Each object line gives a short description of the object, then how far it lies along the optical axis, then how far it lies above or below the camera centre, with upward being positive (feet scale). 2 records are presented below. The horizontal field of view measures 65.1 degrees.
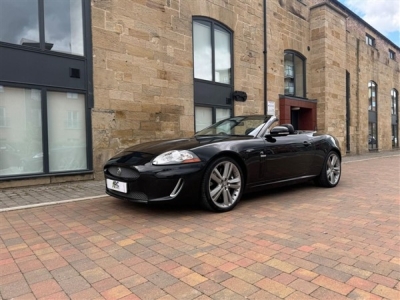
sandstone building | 19.92 +6.01
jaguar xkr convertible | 12.28 -1.03
